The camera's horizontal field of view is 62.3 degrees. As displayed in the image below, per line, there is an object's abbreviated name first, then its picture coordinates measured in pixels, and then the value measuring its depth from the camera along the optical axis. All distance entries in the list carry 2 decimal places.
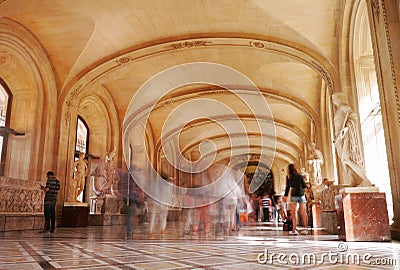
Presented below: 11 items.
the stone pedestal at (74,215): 9.41
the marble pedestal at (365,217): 4.50
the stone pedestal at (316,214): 9.70
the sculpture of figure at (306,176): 12.41
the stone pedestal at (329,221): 7.10
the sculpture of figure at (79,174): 10.27
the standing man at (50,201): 6.77
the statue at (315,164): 10.33
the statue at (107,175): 12.24
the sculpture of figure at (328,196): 7.90
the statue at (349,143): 4.89
